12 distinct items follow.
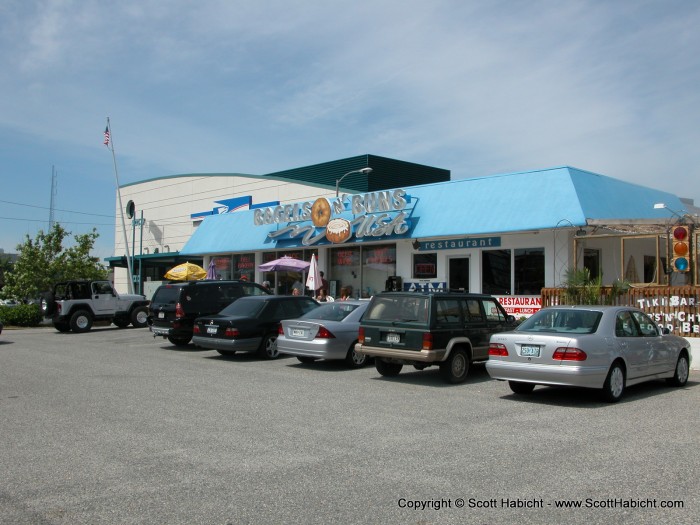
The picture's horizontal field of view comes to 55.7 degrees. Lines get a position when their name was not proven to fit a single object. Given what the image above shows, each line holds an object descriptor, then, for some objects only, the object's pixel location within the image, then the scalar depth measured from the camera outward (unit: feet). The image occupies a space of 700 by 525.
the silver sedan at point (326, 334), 44.70
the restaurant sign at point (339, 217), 73.77
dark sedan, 50.78
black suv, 59.98
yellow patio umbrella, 93.30
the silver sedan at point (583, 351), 31.35
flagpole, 122.19
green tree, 106.11
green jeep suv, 38.60
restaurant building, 61.00
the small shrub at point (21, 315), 94.14
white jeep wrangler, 81.46
